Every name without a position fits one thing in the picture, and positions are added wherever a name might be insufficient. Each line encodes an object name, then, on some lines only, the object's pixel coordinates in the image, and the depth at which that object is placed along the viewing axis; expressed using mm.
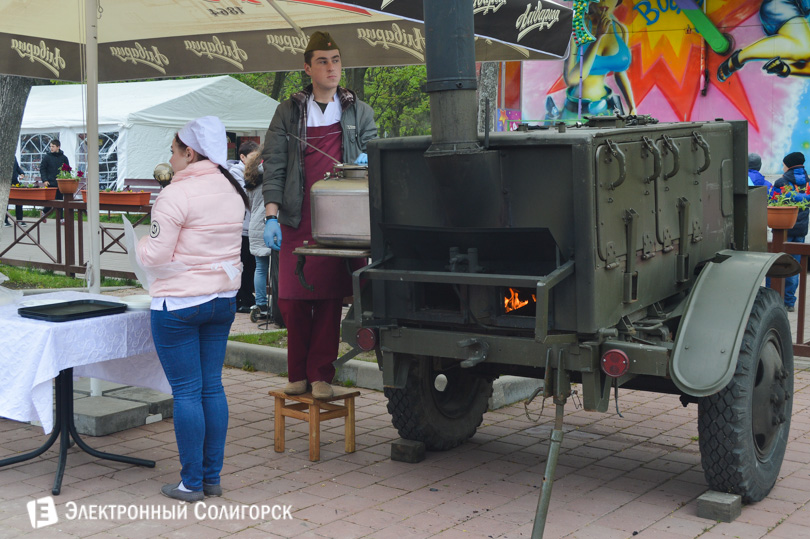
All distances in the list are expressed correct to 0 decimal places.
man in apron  5398
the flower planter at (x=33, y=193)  13922
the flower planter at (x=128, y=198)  12703
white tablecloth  4488
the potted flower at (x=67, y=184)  13664
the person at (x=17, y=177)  19219
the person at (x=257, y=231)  9266
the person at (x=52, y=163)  22409
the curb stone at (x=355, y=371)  6574
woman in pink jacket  4480
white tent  24500
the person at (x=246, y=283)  10531
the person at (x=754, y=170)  9773
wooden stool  5301
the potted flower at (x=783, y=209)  8312
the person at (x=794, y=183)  10539
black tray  4691
